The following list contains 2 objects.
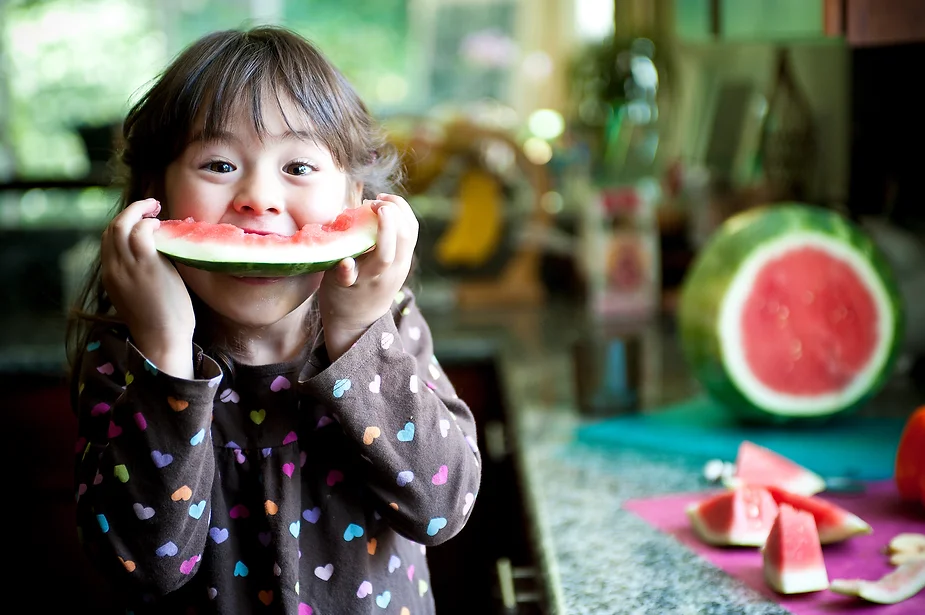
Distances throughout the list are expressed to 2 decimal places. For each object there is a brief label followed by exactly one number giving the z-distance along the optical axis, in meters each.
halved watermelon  1.41
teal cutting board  1.27
